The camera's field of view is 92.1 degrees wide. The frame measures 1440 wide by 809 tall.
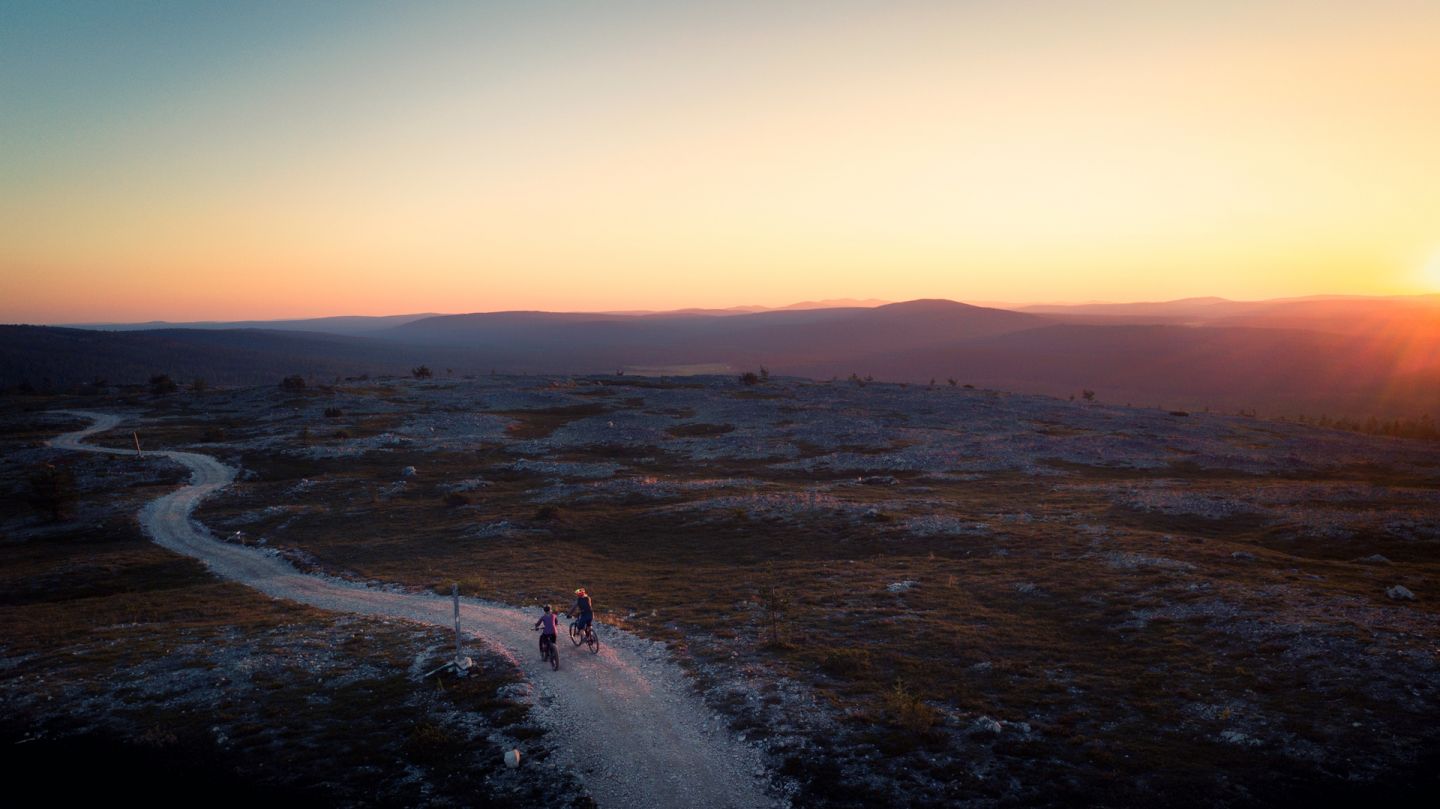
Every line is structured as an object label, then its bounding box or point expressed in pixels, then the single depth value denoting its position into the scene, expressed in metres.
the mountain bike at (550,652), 22.55
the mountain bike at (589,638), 23.94
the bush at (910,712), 17.64
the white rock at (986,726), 17.42
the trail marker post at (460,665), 22.12
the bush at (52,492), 49.16
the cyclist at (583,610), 23.70
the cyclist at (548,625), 22.38
